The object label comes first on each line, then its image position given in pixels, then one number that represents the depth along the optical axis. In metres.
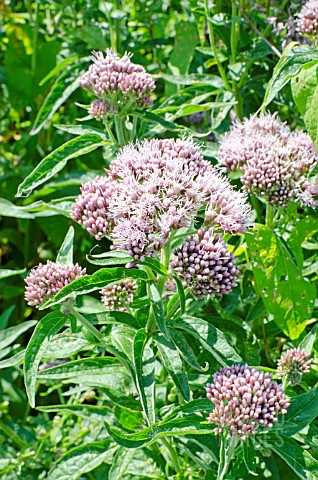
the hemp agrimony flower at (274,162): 0.64
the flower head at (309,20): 0.68
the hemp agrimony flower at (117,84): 0.65
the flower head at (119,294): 0.63
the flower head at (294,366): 0.62
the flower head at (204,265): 0.59
